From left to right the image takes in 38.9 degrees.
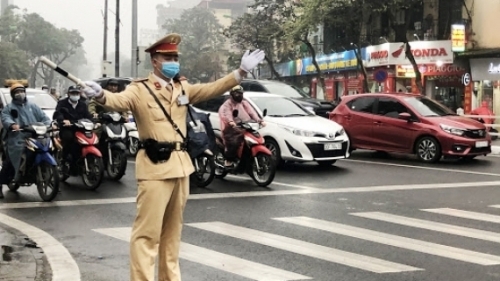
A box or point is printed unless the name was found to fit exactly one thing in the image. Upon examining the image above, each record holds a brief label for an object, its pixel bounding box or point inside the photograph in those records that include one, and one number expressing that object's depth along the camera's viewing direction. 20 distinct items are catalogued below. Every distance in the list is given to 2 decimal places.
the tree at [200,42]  67.75
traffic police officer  4.90
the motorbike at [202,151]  11.52
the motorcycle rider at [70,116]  11.53
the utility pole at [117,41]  33.38
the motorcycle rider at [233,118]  11.89
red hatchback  15.27
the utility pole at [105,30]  41.56
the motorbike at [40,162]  10.09
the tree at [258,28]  45.62
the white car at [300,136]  13.46
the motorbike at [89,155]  11.20
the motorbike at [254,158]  11.66
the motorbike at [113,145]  12.29
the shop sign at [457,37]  28.48
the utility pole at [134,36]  30.44
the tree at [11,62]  64.94
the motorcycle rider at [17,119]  10.30
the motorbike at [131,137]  16.12
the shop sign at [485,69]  28.06
